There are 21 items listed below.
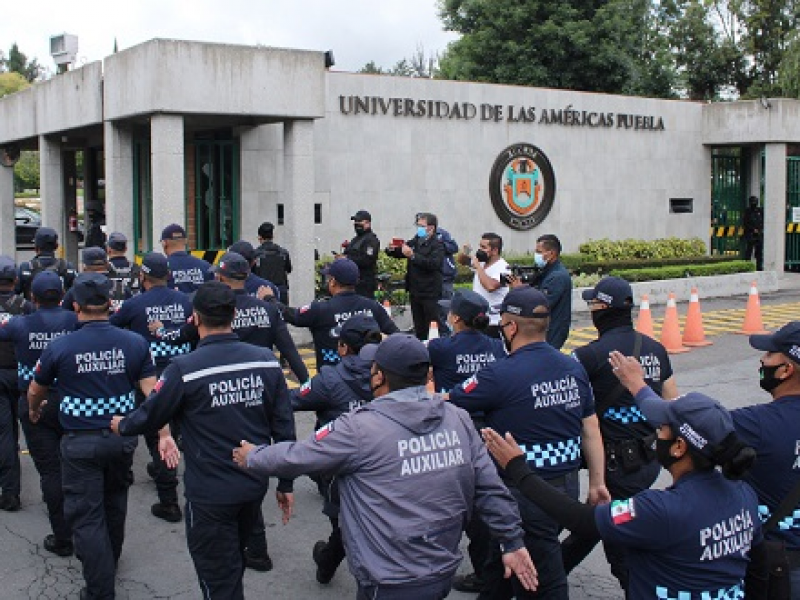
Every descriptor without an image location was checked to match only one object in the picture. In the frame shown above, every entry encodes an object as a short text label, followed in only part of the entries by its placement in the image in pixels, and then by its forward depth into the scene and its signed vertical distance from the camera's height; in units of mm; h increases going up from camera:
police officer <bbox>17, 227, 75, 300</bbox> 9523 -404
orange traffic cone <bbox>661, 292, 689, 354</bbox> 14273 -1674
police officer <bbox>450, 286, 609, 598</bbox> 4848 -952
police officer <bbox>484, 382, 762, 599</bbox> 3352 -1050
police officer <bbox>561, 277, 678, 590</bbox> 5453 -1027
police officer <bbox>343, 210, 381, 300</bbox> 12680 -396
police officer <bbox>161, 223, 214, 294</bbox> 9142 -411
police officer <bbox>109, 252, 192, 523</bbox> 7539 -663
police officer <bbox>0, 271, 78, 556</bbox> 6699 -894
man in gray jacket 3746 -1036
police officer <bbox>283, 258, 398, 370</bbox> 7370 -689
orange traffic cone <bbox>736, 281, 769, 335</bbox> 15625 -1628
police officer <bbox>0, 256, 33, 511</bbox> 7480 -1601
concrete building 13922 +1320
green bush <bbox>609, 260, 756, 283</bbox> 19609 -1103
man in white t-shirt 9906 -546
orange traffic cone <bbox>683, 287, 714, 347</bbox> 14734 -1655
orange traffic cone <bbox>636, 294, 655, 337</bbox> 14227 -1497
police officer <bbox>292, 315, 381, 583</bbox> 5852 -1023
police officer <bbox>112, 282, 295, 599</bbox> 4754 -1018
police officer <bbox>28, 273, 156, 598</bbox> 5598 -1146
